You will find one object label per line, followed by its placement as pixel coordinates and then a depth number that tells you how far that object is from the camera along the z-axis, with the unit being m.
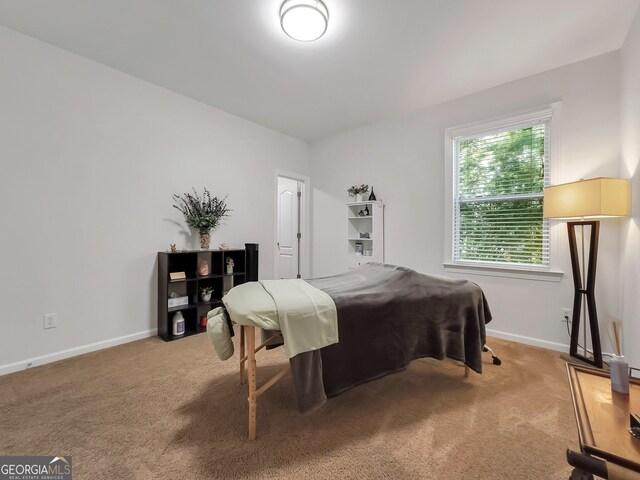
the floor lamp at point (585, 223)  2.13
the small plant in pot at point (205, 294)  3.29
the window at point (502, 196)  2.88
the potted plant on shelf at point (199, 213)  3.28
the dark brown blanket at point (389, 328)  1.61
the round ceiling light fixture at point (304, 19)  1.92
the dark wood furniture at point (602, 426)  0.75
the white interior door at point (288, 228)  4.98
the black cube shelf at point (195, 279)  3.00
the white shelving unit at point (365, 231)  3.94
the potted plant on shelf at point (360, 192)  4.08
